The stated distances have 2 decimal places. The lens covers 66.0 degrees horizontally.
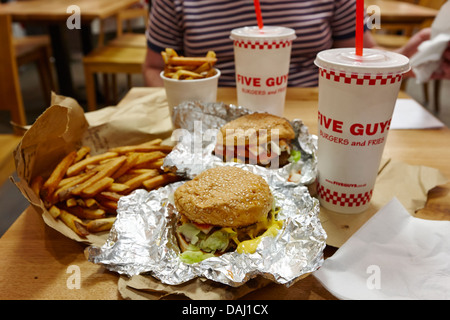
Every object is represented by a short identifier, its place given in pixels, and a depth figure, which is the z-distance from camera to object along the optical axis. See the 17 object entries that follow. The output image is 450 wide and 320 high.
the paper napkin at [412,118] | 0.59
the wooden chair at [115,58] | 1.48
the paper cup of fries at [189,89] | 0.52
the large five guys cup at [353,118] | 0.33
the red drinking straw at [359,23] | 0.34
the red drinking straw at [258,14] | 0.49
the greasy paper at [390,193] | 0.37
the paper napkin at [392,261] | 0.29
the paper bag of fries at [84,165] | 0.38
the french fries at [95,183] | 0.40
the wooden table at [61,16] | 1.39
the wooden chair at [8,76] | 0.80
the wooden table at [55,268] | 0.30
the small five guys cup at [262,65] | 0.49
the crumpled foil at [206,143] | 0.43
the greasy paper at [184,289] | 0.29
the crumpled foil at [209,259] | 0.30
